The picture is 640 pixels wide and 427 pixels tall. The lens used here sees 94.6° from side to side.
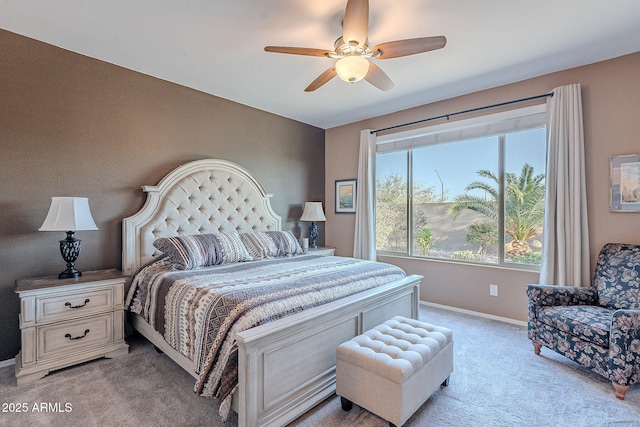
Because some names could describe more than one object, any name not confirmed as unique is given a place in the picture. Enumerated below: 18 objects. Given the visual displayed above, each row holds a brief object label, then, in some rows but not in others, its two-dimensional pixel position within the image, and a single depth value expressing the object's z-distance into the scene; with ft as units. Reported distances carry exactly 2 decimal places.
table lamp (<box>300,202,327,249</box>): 14.76
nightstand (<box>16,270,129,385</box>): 7.13
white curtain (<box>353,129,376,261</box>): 14.55
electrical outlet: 11.50
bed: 5.28
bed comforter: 5.45
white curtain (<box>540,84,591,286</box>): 9.39
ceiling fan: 6.01
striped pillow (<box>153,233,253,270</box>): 8.93
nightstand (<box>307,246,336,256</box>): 13.96
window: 11.05
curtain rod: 10.34
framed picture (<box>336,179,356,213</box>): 15.80
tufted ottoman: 5.36
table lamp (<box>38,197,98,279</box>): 7.63
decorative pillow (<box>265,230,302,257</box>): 11.73
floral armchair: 6.46
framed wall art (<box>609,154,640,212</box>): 8.76
